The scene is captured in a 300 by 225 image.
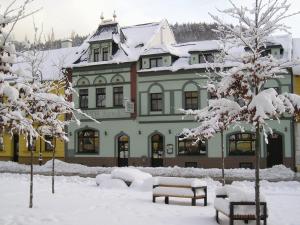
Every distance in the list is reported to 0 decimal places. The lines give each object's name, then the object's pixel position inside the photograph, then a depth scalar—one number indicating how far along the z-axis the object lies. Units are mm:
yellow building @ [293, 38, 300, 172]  27125
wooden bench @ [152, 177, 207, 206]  13750
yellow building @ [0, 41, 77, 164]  33562
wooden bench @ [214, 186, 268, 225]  10016
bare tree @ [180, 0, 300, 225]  8750
